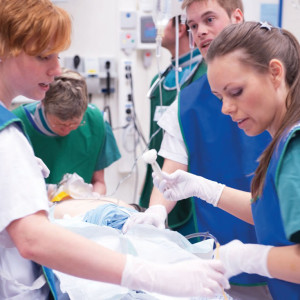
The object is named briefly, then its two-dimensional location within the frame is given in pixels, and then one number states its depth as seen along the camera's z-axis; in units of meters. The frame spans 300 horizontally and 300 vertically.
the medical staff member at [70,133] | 2.14
